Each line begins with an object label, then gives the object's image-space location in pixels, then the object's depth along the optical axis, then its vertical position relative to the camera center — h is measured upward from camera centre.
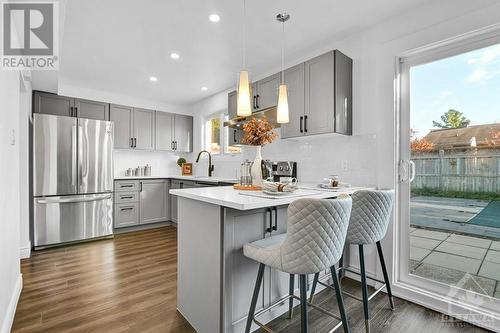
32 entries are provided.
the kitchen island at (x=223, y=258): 1.52 -0.61
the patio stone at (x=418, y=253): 2.25 -0.80
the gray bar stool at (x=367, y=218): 1.76 -0.38
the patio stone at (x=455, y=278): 1.91 -0.93
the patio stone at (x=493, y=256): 1.88 -0.70
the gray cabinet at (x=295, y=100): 2.85 +0.77
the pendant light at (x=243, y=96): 1.83 +0.51
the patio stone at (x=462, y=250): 1.98 -0.70
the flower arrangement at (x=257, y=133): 2.01 +0.27
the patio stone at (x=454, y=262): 2.00 -0.82
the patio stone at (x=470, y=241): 1.95 -0.62
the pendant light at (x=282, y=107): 2.03 +0.48
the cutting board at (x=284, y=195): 1.64 -0.20
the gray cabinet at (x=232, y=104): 3.74 +0.95
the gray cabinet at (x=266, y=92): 3.18 +0.98
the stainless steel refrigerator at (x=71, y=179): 3.43 -0.18
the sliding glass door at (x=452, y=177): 1.91 -0.10
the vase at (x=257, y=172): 2.09 -0.05
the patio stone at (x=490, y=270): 1.87 -0.80
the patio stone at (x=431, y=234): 2.19 -0.62
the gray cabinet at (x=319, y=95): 2.54 +0.74
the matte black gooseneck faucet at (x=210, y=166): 4.81 +0.00
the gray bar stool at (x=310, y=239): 1.24 -0.37
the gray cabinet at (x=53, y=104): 3.77 +0.98
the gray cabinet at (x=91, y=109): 4.16 +0.98
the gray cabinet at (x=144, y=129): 4.80 +0.73
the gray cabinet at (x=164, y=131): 5.09 +0.74
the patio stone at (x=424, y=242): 2.22 -0.70
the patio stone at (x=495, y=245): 1.88 -0.61
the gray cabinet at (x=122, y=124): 4.54 +0.79
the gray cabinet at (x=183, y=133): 5.35 +0.73
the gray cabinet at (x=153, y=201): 4.52 -0.65
